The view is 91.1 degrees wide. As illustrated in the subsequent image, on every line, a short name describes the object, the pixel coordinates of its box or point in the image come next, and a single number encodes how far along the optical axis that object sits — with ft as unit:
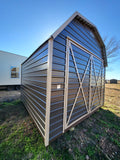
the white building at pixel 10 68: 23.13
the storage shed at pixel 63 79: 5.21
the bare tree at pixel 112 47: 31.60
